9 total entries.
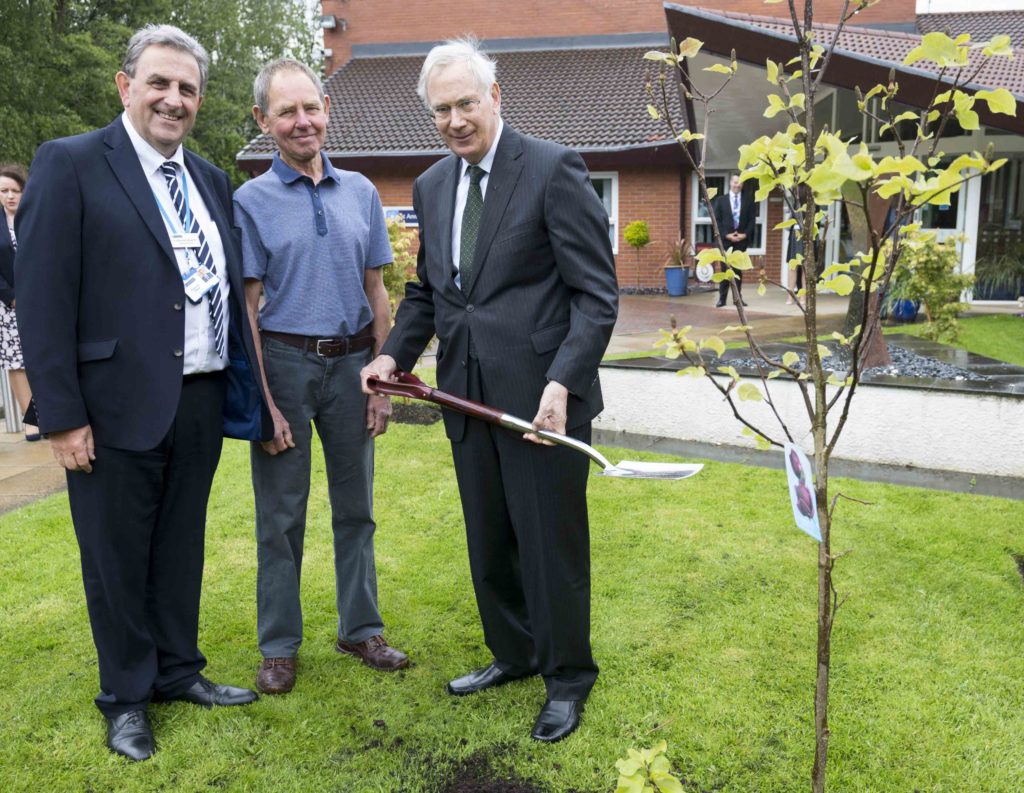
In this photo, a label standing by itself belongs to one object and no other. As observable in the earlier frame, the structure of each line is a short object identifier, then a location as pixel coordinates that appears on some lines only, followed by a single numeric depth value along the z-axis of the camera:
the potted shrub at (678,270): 16.64
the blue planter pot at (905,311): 11.57
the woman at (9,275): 5.86
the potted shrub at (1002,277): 13.33
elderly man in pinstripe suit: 2.68
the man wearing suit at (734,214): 14.51
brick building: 17.34
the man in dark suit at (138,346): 2.60
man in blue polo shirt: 3.06
